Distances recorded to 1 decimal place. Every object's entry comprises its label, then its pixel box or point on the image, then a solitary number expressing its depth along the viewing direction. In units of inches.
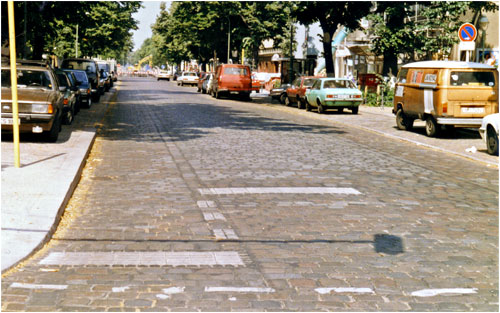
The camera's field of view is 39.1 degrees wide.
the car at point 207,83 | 1908.3
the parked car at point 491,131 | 583.6
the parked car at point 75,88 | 894.9
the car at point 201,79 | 2060.8
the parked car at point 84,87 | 1090.1
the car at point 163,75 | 3983.8
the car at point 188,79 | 2817.4
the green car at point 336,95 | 1139.3
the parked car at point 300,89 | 1304.1
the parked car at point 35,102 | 557.6
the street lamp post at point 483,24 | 1351.1
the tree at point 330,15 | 1443.2
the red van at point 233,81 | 1680.6
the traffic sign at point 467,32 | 803.2
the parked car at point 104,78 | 1610.5
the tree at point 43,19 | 887.1
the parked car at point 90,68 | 1339.8
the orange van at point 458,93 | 735.7
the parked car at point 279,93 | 1567.4
